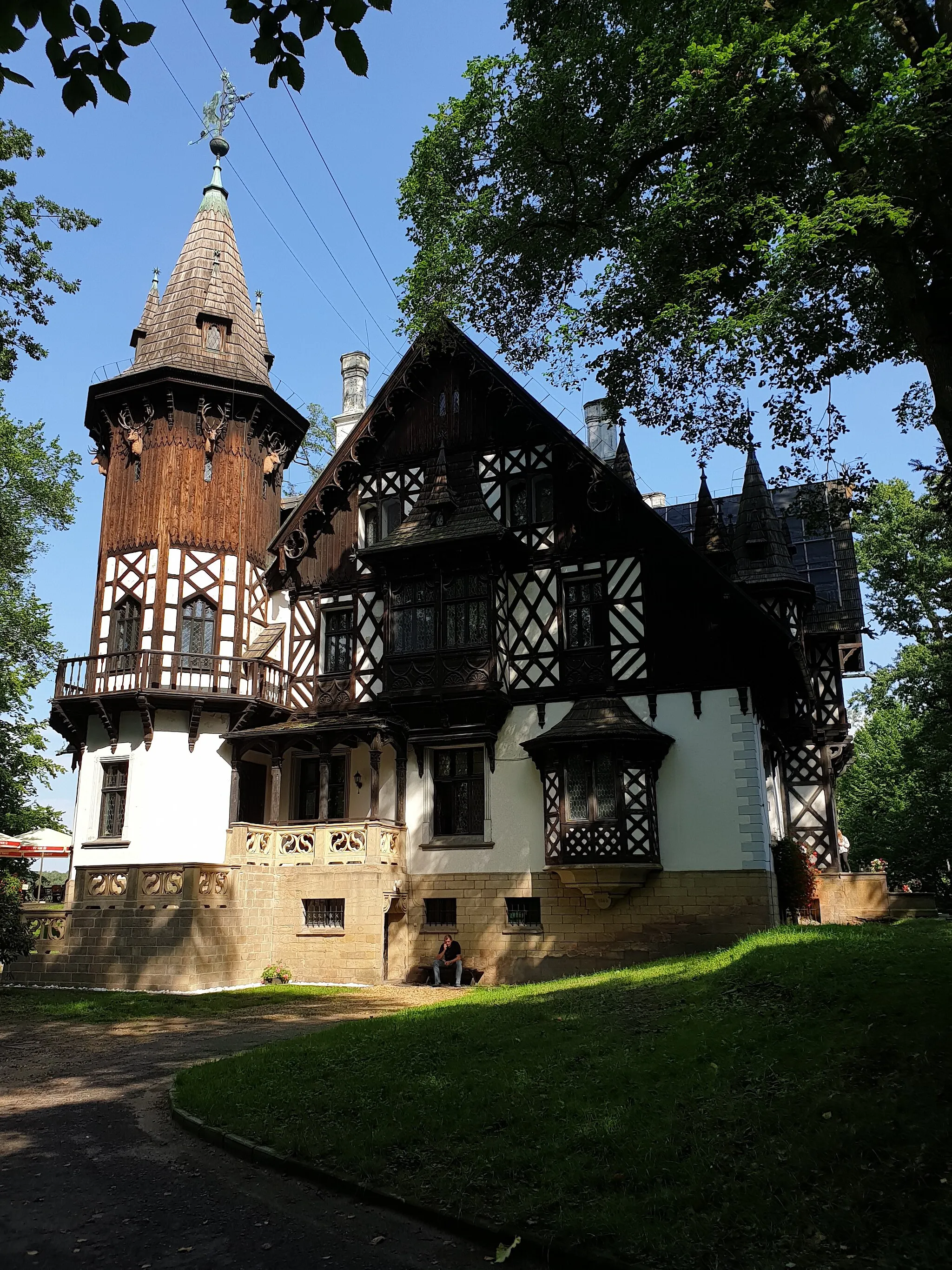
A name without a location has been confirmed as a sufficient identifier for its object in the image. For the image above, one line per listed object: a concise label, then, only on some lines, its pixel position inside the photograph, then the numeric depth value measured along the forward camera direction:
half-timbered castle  21.30
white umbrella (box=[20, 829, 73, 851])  27.48
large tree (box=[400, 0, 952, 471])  10.18
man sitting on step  21.41
